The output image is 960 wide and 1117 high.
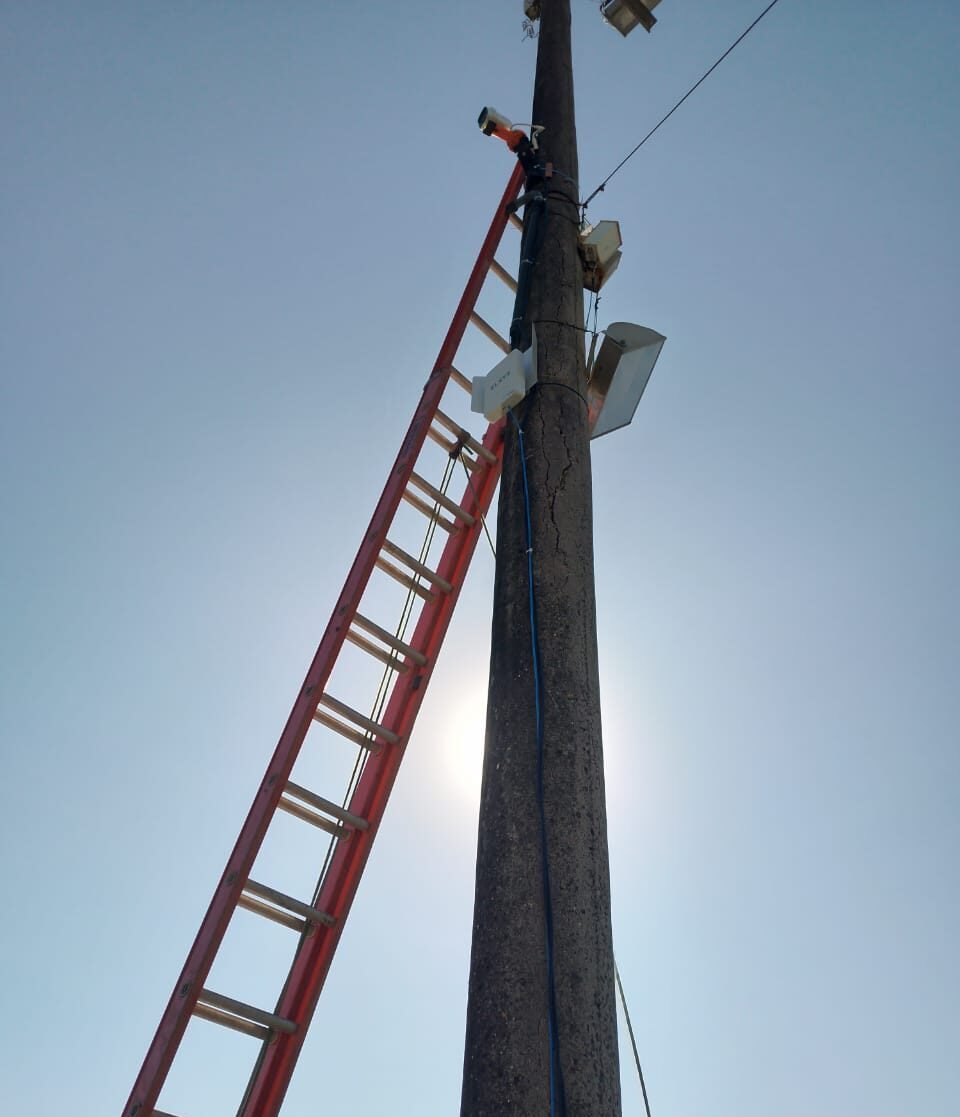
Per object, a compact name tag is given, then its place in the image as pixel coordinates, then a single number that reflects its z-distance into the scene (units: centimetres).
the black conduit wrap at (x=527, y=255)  397
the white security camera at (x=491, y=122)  524
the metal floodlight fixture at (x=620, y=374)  398
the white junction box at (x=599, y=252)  453
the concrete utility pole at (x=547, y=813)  228
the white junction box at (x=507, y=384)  358
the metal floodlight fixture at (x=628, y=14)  731
